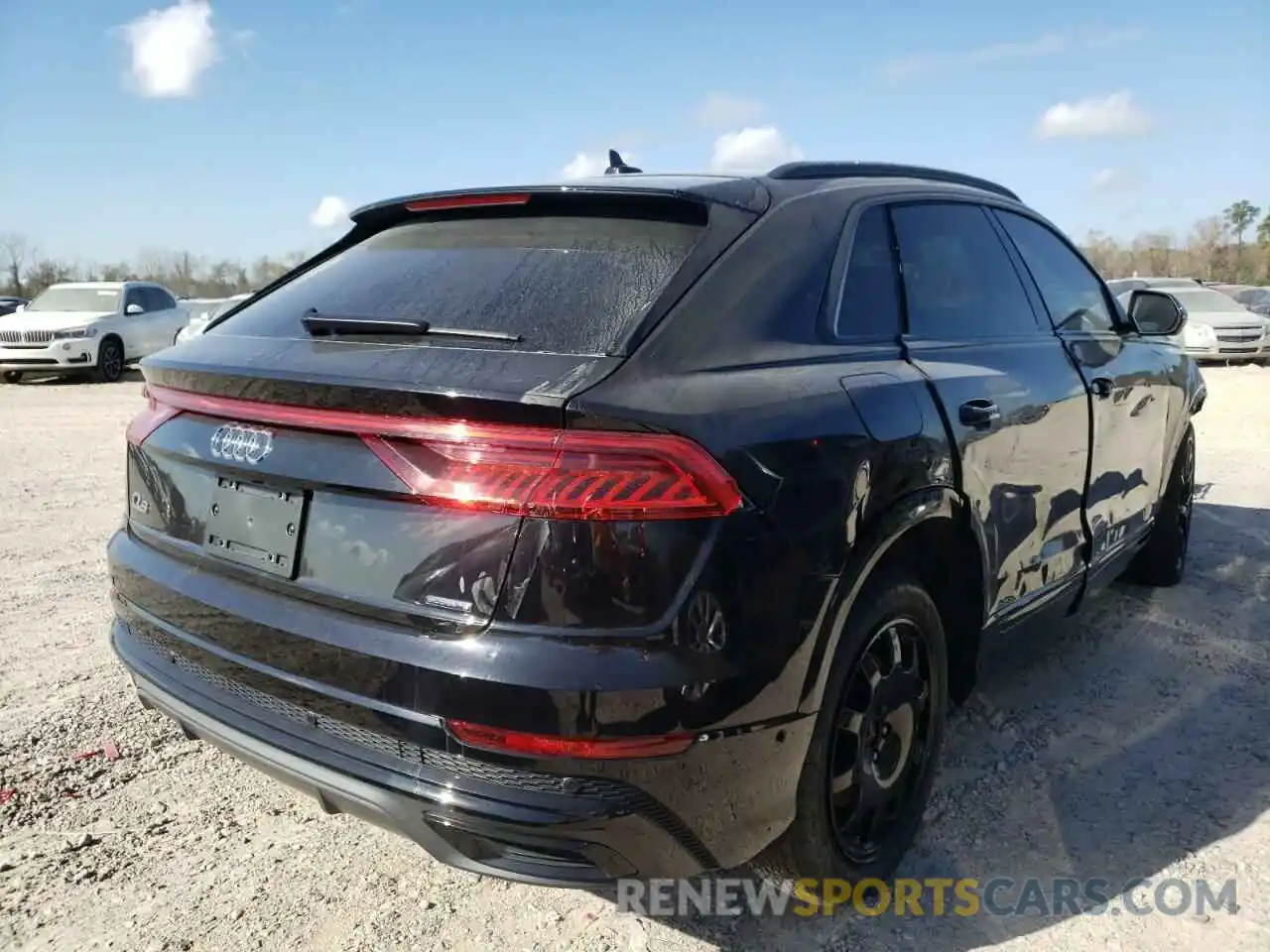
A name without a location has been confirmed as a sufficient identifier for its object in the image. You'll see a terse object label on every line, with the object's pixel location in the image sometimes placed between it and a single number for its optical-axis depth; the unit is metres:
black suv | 1.77
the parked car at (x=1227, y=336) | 18.62
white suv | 15.52
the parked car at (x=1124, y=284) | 20.27
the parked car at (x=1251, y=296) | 23.73
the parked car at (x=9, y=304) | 27.56
